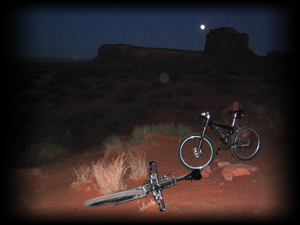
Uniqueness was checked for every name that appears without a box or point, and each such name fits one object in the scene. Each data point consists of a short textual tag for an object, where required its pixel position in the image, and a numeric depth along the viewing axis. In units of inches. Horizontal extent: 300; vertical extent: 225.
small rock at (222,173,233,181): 167.2
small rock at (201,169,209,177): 178.5
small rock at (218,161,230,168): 188.9
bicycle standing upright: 189.6
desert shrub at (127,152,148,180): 193.8
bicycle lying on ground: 124.7
